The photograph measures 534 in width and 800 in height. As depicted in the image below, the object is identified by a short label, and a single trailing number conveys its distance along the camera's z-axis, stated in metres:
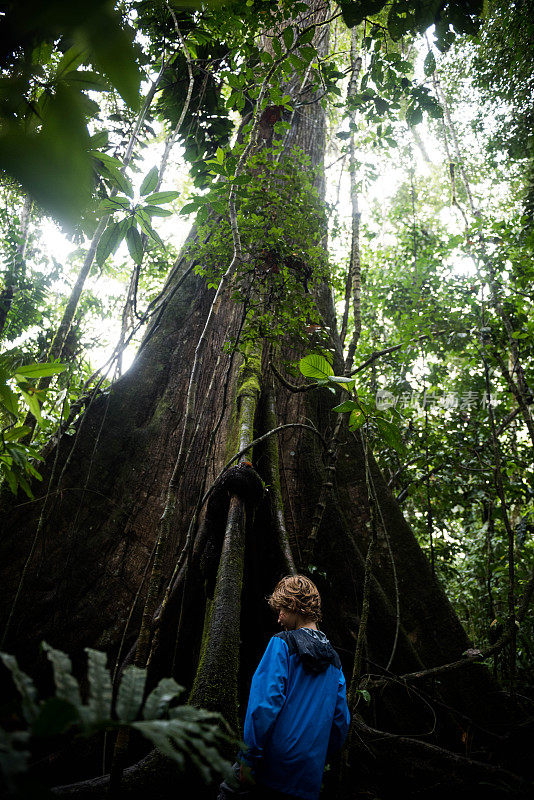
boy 1.53
